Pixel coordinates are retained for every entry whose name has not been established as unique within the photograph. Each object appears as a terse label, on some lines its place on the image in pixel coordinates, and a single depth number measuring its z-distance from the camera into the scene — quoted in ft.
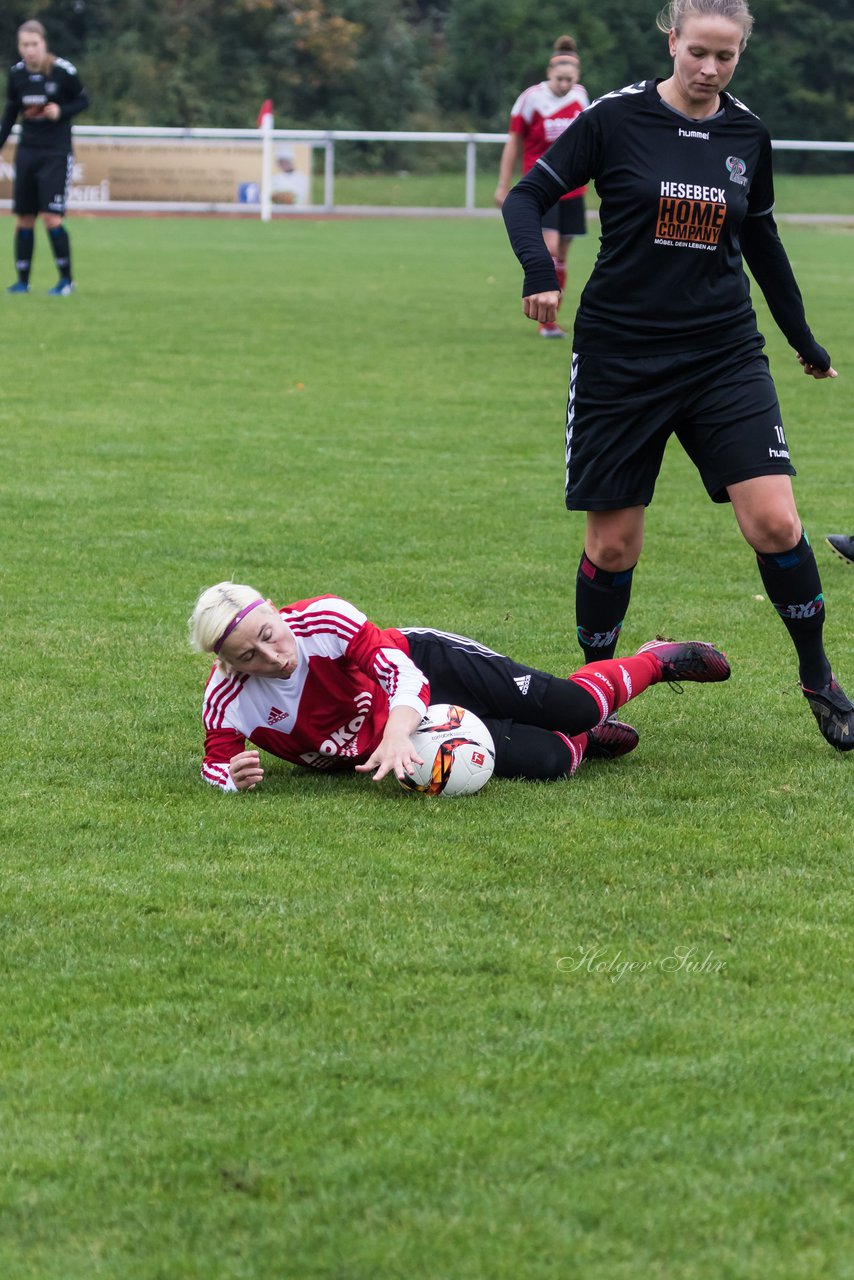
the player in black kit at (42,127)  113.60
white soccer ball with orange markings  31.09
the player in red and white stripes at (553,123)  98.63
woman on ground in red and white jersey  30.55
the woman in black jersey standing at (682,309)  32.42
